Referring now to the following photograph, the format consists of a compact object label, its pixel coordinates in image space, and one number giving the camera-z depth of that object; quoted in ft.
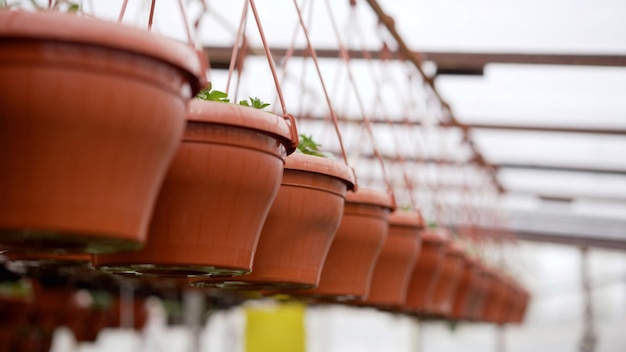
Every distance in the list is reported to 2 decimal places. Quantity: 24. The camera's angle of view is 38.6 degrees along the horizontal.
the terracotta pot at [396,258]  5.72
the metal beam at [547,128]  15.01
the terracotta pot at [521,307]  16.84
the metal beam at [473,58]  11.28
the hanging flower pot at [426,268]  6.89
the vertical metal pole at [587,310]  23.49
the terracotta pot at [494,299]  11.91
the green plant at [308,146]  4.12
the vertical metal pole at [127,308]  15.06
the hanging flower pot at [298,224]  3.54
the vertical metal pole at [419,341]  28.48
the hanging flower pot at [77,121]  2.08
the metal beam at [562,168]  18.10
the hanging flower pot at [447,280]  7.75
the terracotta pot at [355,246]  4.62
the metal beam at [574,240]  21.61
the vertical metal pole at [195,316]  17.81
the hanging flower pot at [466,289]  9.33
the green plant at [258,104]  3.58
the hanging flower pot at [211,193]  2.75
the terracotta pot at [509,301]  14.12
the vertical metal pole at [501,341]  28.86
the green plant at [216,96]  3.18
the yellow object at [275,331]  15.11
